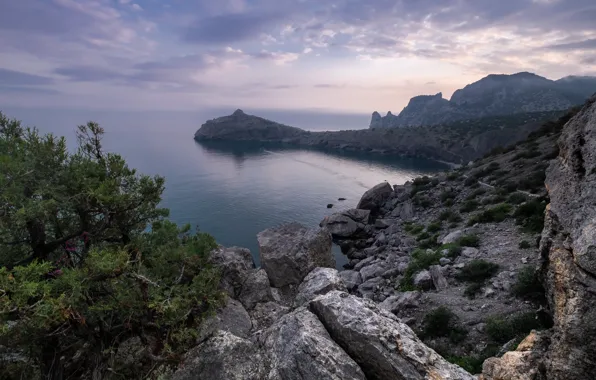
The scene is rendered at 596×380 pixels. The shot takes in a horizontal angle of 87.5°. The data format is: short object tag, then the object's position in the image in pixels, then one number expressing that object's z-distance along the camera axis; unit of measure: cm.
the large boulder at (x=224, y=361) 981
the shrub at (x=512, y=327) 1577
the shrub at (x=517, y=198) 3506
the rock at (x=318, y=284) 1416
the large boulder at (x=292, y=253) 2219
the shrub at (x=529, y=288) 1794
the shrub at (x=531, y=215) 2706
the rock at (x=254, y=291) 1672
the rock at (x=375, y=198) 6359
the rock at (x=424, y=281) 2480
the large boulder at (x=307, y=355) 878
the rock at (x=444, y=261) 2702
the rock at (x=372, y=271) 3238
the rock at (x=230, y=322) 1099
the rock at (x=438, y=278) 2370
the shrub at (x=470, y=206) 4262
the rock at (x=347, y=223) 5250
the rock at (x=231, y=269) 1684
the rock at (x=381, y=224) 5269
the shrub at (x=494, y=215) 3272
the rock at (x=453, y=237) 3281
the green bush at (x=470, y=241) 2952
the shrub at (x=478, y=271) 2236
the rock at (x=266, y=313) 1473
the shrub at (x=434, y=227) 4112
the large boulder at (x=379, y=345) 912
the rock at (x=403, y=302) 2142
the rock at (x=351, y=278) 3061
